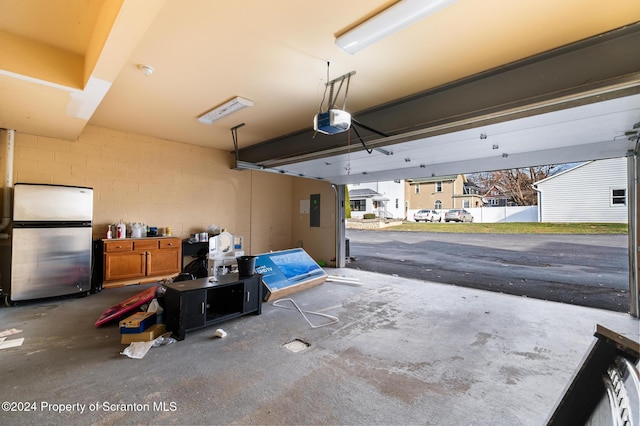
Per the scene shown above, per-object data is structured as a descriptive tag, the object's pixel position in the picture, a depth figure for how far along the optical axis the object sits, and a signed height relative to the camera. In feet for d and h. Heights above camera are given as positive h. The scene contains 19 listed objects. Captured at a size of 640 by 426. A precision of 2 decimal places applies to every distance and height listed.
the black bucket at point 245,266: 12.34 -2.27
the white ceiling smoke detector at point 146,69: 10.30 +5.79
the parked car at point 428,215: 72.38 +0.48
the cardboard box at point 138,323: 9.49 -3.83
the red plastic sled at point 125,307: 10.98 -3.90
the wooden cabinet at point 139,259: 16.62 -2.78
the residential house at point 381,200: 76.28 +5.17
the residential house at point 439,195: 76.95 +6.34
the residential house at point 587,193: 38.37 +3.71
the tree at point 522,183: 62.03 +8.60
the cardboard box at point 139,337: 9.47 -4.26
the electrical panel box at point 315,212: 26.91 +0.49
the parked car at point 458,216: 65.88 +0.20
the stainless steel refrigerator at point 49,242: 13.61 -1.36
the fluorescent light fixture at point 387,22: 6.66 +5.33
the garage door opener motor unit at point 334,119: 10.34 +3.84
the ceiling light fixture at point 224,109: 13.14 +5.68
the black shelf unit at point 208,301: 10.03 -3.57
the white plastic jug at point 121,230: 17.53 -0.86
